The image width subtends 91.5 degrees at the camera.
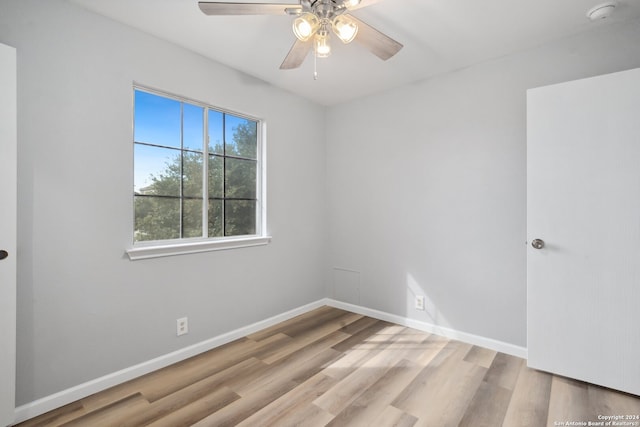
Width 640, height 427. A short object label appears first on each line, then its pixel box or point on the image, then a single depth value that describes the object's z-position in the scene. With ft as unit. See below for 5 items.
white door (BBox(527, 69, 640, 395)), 6.27
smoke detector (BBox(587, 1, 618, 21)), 6.09
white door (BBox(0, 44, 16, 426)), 5.21
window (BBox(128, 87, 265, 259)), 7.53
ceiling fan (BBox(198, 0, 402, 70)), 4.87
